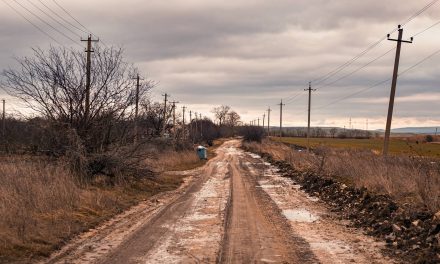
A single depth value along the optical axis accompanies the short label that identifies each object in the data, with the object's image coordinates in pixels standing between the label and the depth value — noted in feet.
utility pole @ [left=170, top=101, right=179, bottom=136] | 201.05
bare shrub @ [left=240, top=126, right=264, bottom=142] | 288.92
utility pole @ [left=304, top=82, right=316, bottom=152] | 184.06
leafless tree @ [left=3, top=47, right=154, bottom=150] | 55.21
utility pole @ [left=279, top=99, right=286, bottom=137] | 294.23
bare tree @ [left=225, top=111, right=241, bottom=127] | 638.82
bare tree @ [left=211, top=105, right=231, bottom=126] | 638.53
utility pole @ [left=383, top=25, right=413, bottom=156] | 92.94
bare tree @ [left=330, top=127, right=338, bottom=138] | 483.31
